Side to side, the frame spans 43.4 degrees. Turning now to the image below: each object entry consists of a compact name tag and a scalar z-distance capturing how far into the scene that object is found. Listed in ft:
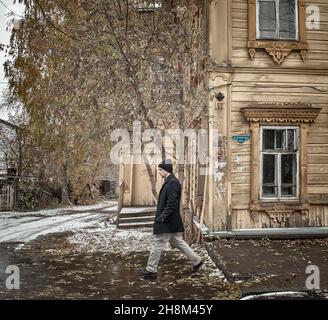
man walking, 23.59
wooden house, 34.81
